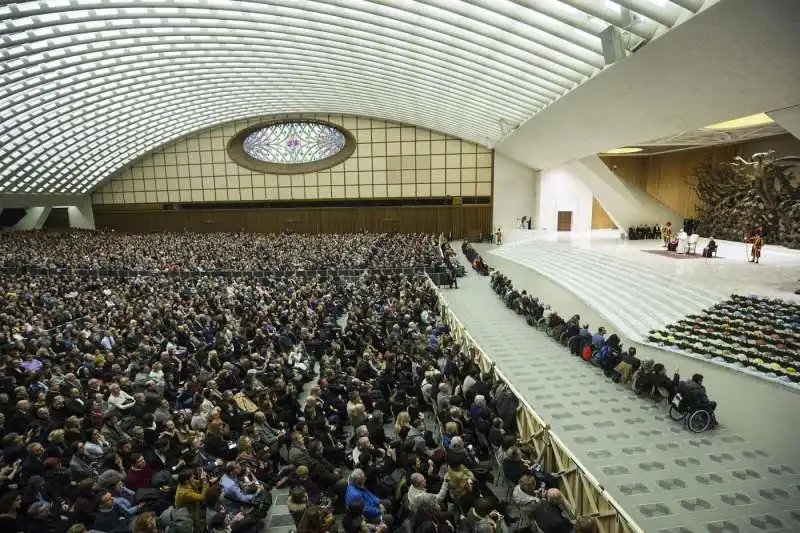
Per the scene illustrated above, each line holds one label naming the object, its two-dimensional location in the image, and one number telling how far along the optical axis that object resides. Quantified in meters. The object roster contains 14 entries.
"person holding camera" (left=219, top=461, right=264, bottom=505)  4.32
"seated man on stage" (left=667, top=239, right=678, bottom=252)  19.91
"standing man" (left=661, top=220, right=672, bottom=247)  21.91
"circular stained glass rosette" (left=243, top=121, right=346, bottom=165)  36.03
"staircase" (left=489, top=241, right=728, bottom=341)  11.23
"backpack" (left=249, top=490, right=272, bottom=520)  4.39
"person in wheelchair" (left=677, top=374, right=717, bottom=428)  6.20
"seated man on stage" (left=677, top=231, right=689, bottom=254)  19.88
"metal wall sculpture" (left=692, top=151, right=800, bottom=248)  19.09
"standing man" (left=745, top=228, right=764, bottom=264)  15.82
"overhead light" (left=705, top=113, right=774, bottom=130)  17.27
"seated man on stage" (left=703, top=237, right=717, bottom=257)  18.02
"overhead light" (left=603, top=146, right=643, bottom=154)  27.15
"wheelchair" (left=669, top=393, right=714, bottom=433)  6.22
